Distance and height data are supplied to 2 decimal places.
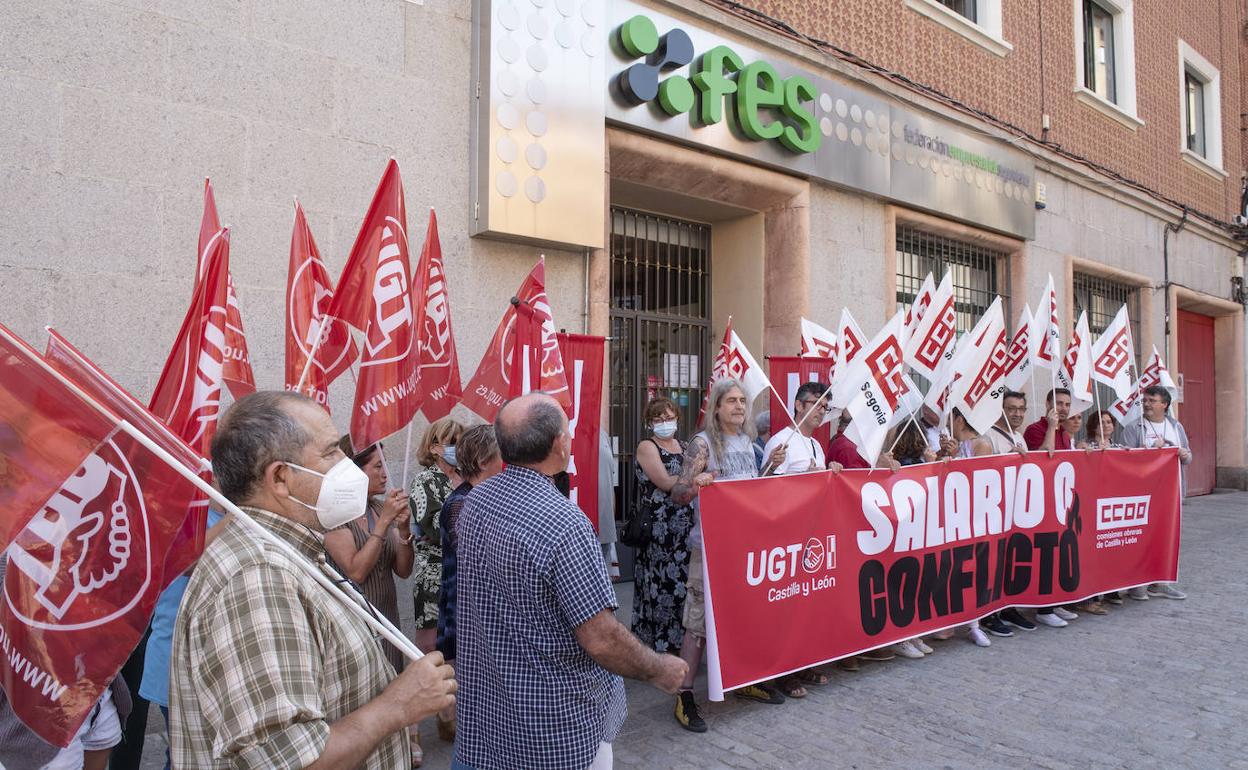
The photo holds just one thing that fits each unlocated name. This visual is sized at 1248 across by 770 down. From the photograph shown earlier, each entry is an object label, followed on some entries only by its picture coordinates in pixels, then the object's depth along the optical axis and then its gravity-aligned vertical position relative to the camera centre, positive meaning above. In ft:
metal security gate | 26.18 +3.08
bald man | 7.63 -1.98
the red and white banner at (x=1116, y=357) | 23.26 +1.71
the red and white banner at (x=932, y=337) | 19.35 +1.87
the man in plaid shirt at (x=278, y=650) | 5.01 -1.49
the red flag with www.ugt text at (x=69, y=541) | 5.46 -0.92
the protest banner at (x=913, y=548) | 14.69 -2.81
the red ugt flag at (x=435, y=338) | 14.65 +1.36
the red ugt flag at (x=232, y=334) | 12.32 +1.22
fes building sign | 19.53 +8.62
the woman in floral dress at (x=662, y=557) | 15.56 -2.65
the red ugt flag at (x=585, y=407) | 18.70 +0.18
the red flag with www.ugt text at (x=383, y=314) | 12.56 +1.55
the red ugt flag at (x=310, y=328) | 12.94 +1.36
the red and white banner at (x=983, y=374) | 19.49 +1.02
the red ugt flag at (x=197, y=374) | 10.19 +0.49
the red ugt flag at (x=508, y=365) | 15.40 +0.94
